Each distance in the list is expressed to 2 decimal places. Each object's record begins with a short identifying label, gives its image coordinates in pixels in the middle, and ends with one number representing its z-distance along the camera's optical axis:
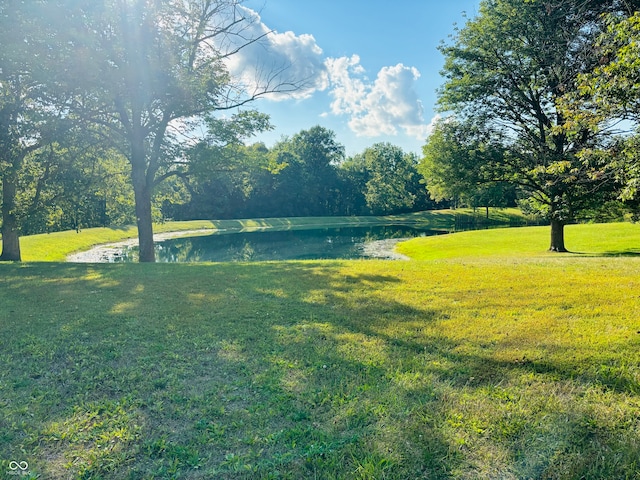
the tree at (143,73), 11.02
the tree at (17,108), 10.44
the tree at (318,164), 72.75
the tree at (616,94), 5.94
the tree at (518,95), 13.93
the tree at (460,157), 16.31
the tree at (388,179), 69.62
